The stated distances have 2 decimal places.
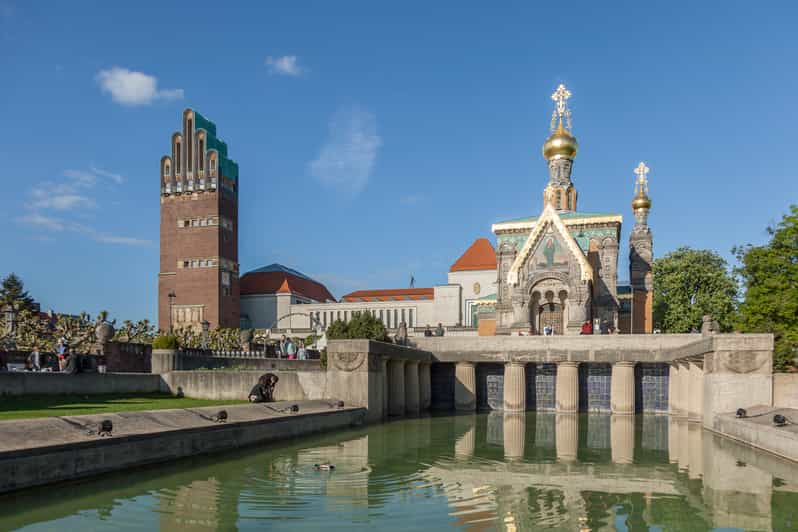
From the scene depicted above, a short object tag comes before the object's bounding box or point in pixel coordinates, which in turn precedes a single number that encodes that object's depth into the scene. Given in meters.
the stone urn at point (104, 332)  33.97
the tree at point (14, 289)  86.25
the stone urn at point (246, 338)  53.08
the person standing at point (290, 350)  46.25
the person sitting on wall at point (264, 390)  27.95
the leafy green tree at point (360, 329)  41.75
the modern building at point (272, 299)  109.69
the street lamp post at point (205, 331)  54.59
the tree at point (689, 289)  70.94
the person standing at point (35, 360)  30.17
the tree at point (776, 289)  33.12
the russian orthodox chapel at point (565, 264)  57.28
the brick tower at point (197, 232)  98.25
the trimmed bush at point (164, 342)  34.69
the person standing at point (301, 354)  45.02
